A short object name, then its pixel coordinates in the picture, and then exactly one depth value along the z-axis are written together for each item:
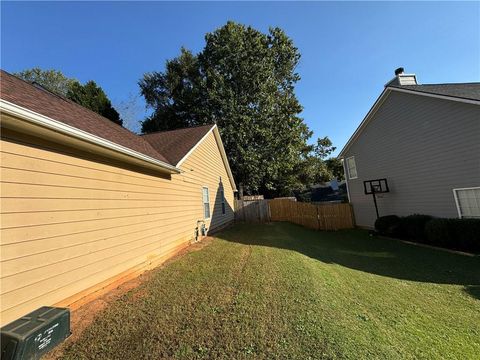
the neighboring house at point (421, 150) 8.62
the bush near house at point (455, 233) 7.70
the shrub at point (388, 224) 10.93
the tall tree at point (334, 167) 34.97
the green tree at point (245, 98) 20.23
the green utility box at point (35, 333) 2.16
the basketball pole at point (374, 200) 12.58
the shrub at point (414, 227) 9.72
